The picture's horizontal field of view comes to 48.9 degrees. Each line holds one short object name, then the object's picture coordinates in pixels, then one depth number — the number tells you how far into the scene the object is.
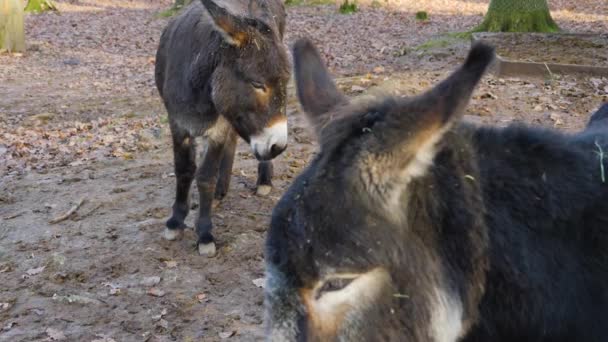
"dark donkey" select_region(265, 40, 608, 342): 2.20
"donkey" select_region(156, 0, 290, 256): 5.25
